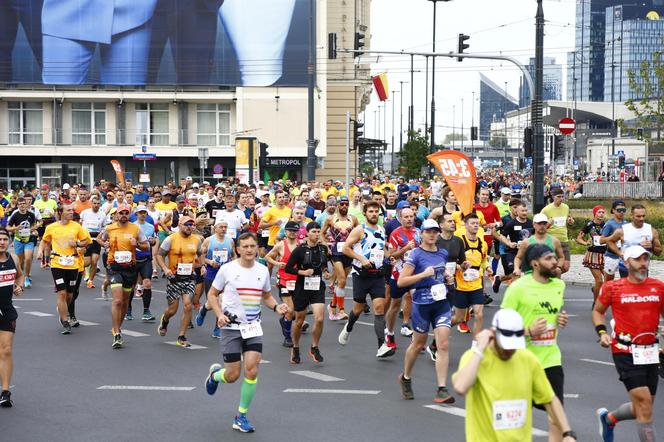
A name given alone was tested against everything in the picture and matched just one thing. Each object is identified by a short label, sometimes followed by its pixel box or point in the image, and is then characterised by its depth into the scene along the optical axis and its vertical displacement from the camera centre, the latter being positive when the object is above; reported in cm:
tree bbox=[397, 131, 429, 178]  6353 +98
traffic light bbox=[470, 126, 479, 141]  7965 +298
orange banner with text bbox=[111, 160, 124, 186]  4152 +0
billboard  6206 +757
